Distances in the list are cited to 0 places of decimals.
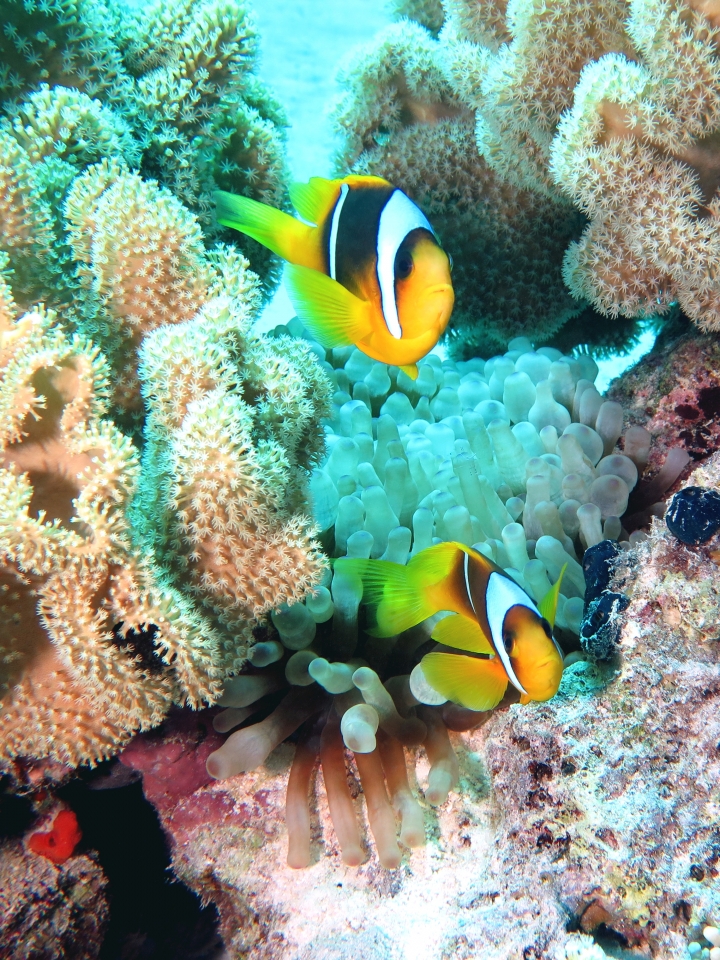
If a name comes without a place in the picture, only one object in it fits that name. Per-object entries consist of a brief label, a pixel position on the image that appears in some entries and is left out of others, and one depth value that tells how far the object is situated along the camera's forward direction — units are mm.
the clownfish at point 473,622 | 409
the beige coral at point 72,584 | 403
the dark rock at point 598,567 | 469
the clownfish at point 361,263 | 428
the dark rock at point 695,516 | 431
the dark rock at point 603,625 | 450
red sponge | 488
